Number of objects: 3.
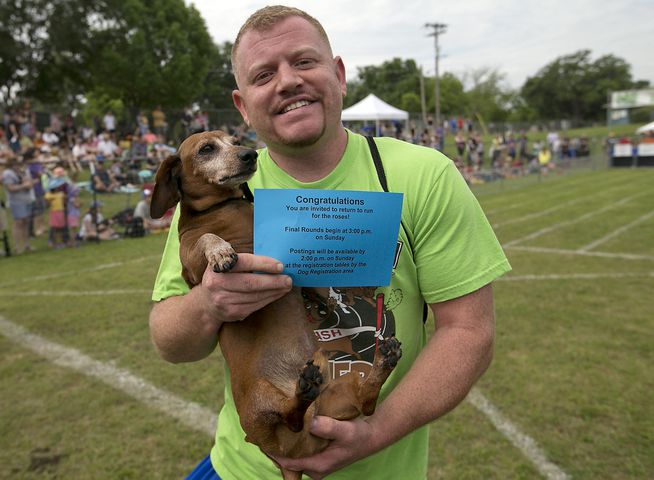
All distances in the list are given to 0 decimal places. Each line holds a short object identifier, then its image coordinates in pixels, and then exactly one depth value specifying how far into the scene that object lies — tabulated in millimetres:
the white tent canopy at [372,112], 21719
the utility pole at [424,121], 38438
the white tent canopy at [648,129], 34619
